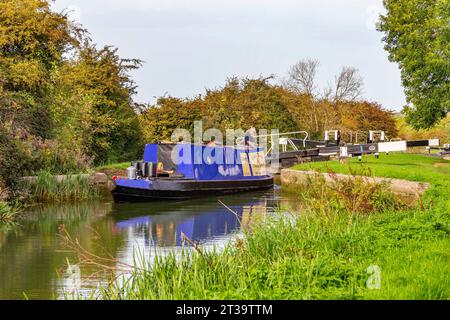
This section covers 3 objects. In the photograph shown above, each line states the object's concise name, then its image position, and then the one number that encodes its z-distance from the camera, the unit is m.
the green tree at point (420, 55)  33.89
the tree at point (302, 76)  54.38
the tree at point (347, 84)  55.88
